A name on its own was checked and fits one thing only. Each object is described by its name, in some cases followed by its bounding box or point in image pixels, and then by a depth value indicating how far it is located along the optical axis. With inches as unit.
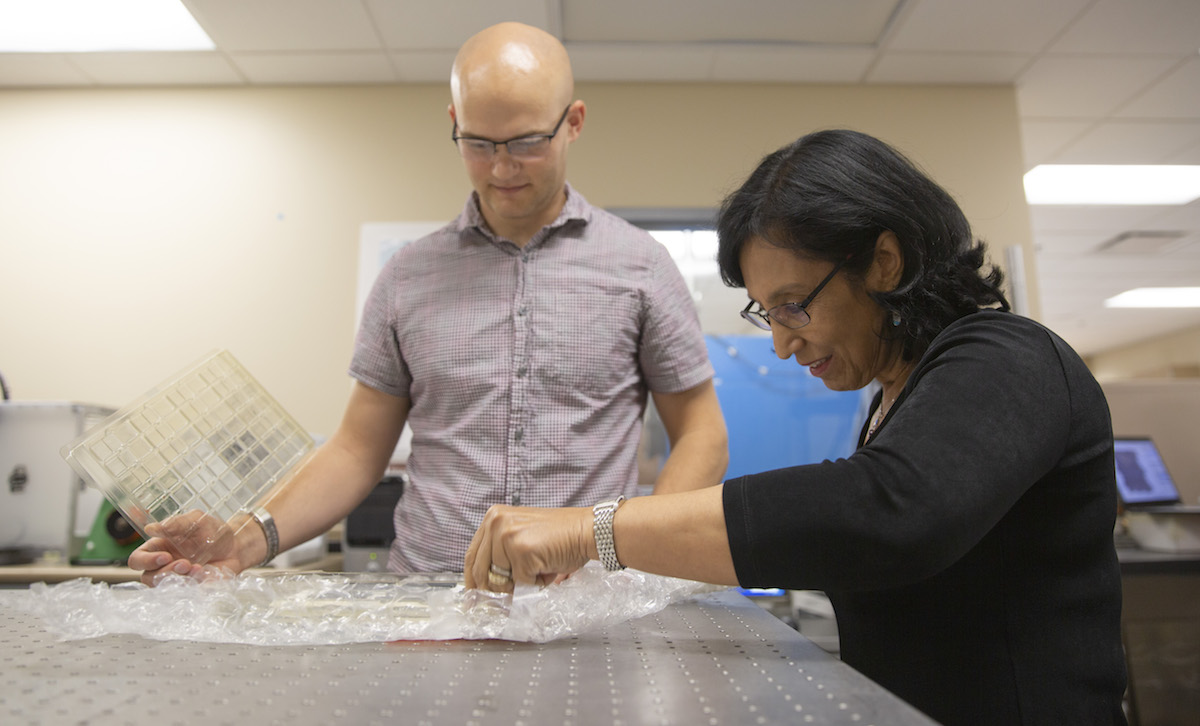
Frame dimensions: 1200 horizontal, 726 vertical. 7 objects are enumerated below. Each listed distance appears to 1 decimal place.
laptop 101.4
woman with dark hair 22.7
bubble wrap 28.8
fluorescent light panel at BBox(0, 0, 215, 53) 98.7
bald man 46.5
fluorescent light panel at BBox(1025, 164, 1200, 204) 148.9
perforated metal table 19.0
